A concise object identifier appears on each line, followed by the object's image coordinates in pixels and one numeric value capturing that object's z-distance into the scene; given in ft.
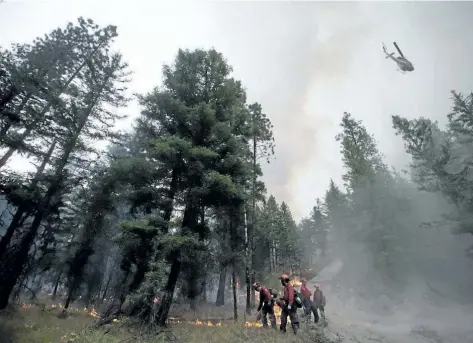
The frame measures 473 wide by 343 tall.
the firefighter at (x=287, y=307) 36.06
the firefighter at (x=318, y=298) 50.43
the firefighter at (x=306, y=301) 46.99
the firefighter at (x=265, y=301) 38.60
